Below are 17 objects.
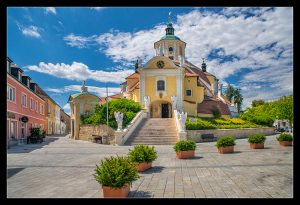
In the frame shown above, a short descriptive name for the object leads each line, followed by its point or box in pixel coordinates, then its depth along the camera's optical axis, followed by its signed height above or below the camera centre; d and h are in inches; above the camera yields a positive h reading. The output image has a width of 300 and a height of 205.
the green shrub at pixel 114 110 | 864.3 +2.0
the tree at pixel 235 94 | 2248.7 +180.7
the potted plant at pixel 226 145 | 455.2 -75.0
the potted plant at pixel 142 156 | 310.1 -67.2
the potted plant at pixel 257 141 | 494.1 -73.3
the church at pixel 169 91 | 1113.8 +116.1
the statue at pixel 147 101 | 1071.6 +56.2
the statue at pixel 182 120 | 682.0 -29.1
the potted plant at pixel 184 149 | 407.8 -74.2
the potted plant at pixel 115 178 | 195.3 -61.9
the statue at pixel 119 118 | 687.8 -18.7
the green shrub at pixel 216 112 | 1185.9 -6.6
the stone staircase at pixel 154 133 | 695.8 -76.8
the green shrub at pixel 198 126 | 763.2 -54.4
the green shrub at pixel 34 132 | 834.2 -74.2
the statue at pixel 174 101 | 1075.5 +54.1
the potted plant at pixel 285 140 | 515.7 -74.7
